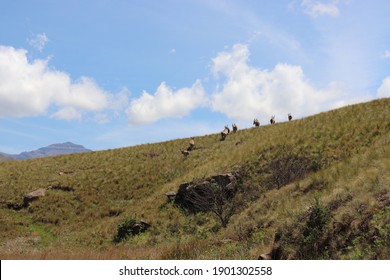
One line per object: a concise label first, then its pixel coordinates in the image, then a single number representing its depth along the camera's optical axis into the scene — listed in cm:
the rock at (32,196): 3572
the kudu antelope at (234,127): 5224
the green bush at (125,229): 2568
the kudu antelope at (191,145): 4714
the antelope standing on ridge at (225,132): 4951
